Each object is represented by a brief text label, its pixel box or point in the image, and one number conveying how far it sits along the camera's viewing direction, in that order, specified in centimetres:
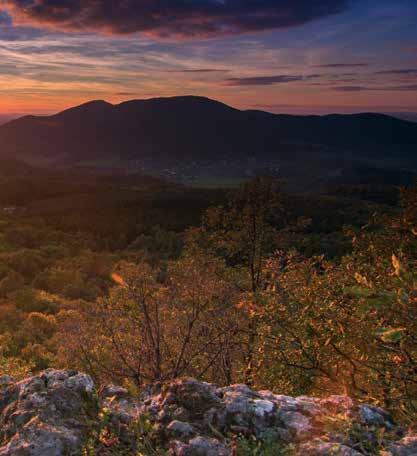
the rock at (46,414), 596
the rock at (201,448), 584
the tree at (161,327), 1716
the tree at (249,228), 2361
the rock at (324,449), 550
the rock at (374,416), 624
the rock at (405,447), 555
